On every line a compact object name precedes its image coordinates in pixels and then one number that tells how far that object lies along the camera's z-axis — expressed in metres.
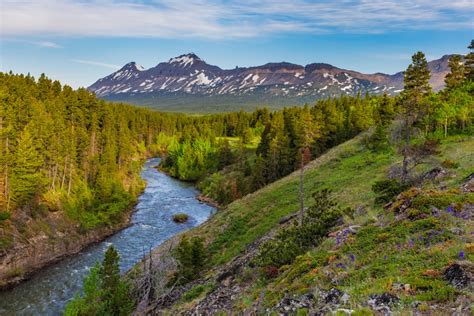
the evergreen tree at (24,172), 47.41
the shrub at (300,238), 20.89
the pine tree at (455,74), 56.44
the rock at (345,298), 11.27
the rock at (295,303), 12.61
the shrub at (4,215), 43.41
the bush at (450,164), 27.06
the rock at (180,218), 61.94
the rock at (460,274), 10.15
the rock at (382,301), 10.27
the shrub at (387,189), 24.08
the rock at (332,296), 11.78
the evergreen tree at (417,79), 57.09
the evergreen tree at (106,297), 25.22
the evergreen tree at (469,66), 53.17
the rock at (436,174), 25.42
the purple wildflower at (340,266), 14.74
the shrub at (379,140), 53.34
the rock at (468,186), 19.36
